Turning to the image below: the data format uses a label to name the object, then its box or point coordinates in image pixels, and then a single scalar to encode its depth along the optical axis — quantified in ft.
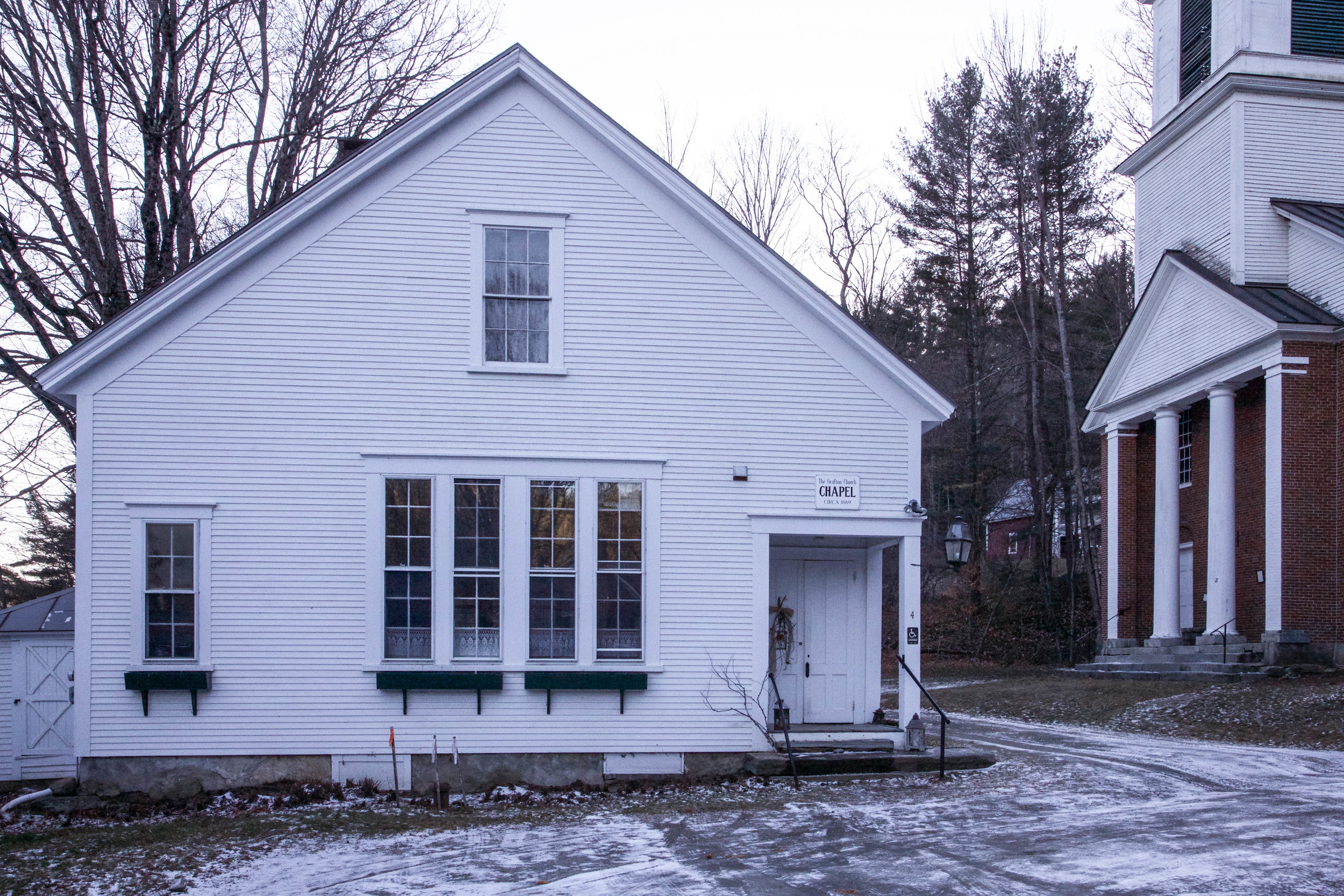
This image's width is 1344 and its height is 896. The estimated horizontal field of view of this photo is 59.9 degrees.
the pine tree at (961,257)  132.67
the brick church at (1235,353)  70.23
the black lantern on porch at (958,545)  48.73
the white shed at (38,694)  43.75
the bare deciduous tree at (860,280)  134.21
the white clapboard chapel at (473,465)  41.09
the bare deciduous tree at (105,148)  58.75
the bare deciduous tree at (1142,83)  114.32
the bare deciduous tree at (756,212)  124.06
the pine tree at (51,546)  63.41
